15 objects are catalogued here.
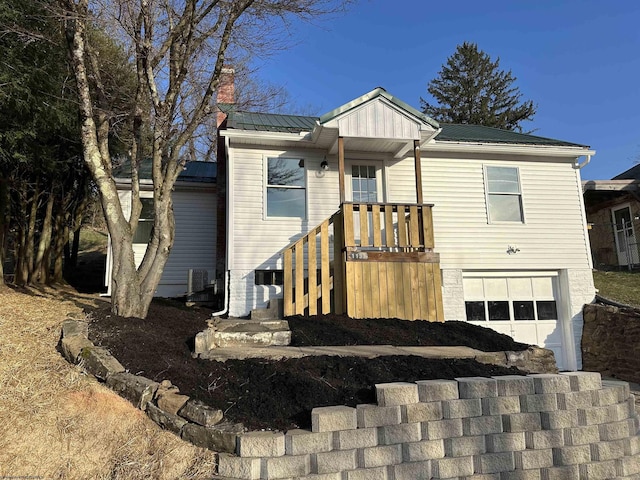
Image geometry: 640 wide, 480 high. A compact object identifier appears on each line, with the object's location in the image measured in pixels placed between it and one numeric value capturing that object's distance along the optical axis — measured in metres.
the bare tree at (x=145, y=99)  5.04
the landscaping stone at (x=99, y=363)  3.43
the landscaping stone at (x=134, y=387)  3.10
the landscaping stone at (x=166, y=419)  2.87
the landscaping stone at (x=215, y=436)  2.71
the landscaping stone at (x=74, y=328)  4.04
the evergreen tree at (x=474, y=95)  26.38
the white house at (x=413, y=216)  6.65
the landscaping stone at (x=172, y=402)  2.98
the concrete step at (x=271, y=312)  6.48
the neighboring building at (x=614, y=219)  13.79
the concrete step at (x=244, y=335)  4.41
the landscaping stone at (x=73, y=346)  3.68
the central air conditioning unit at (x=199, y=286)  8.70
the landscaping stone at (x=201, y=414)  2.84
